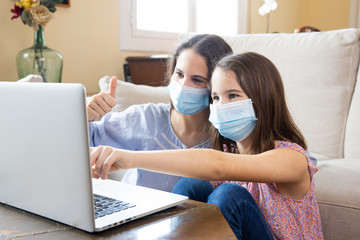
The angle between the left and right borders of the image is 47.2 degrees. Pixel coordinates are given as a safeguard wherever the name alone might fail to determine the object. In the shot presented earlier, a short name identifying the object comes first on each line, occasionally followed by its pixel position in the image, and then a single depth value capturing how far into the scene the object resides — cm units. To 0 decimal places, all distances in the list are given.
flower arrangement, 183
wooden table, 61
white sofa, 164
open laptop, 57
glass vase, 186
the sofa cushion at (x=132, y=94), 167
